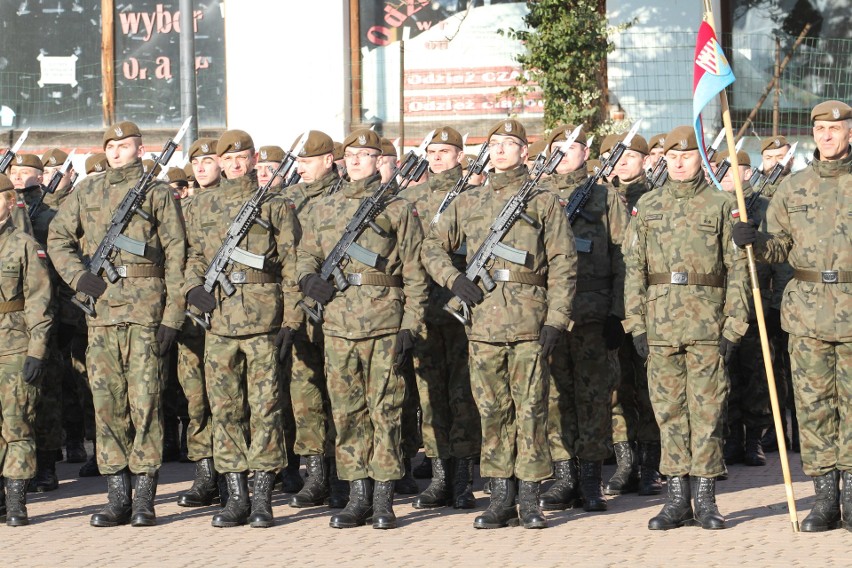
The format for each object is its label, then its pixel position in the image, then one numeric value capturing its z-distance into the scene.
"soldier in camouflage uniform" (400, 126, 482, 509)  14.87
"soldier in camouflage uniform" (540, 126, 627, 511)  14.60
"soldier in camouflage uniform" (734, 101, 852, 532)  13.01
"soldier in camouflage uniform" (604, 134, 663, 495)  15.43
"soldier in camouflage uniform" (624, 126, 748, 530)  13.29
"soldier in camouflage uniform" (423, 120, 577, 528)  13.53
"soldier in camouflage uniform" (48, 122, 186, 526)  14.18
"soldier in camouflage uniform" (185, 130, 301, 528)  14.02
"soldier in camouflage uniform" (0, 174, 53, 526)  14.30
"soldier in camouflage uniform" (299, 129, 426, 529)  13.83
